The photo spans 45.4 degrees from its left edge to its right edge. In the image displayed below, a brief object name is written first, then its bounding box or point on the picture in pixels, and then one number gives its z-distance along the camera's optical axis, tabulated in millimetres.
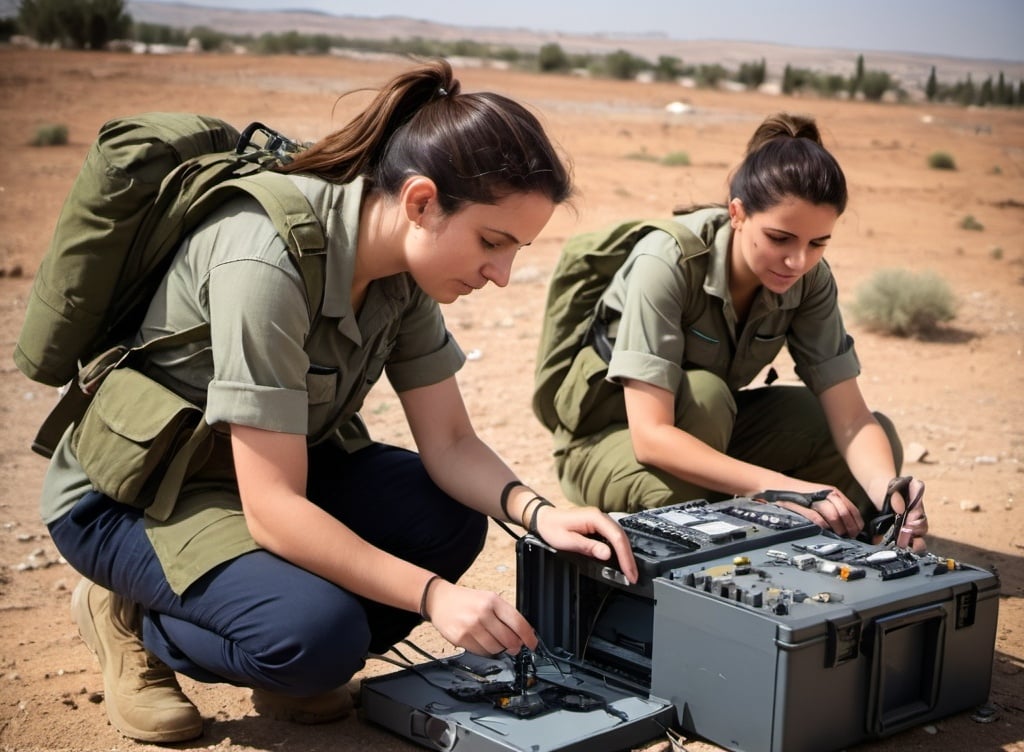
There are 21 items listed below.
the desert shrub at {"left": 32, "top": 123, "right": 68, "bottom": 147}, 16156
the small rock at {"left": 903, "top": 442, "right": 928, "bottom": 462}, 5668
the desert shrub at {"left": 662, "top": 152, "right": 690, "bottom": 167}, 18938
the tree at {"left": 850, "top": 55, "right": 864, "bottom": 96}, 43375
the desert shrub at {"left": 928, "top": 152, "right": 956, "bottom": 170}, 21656
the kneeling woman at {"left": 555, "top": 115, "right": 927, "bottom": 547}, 3688
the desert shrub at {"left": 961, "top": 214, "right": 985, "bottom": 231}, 14883
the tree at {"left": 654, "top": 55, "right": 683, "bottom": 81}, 47531
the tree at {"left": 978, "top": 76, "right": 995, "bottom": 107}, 43688
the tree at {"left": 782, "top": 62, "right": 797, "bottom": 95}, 46438
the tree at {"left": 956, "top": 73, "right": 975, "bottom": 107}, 46219
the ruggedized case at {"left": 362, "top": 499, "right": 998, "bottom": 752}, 2611
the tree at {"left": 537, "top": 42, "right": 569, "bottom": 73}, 48281
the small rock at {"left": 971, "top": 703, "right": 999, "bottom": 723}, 3035
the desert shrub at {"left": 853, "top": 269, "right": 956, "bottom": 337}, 8539
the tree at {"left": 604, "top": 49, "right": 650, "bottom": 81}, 47669
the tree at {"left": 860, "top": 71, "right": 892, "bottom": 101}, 44344
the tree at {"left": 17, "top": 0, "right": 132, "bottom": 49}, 31406
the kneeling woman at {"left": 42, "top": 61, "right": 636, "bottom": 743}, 2650
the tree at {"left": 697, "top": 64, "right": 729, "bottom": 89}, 47562
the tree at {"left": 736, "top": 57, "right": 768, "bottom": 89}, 49031
